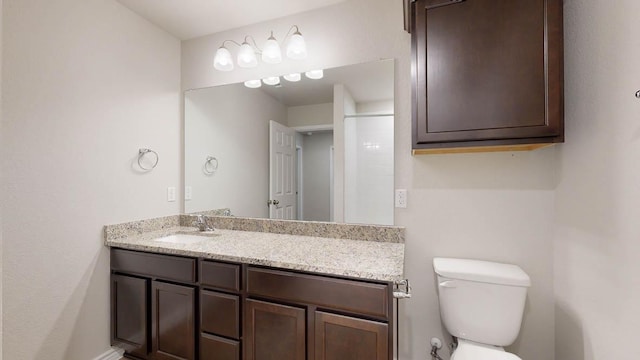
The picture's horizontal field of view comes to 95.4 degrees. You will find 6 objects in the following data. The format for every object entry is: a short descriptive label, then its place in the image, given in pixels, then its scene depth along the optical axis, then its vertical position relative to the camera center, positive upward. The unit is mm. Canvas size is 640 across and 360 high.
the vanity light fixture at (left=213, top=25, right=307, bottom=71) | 1935 +910
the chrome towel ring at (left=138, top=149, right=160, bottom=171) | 2117 +199
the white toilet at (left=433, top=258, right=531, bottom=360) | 1428 -636
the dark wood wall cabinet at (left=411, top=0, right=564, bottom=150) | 1303 +366
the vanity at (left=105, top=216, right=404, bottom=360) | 1319 -572
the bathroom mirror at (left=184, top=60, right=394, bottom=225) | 1884 +249
